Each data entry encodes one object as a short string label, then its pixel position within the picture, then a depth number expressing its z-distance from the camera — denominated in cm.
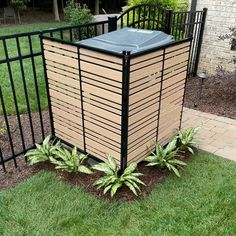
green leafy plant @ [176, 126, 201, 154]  367
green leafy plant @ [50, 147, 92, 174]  322
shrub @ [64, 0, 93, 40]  1165
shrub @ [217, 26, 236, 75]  554
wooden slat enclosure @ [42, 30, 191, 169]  277
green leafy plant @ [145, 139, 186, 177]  329
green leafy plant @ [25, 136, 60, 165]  342
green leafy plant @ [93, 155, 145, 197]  297
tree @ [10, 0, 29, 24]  1689
